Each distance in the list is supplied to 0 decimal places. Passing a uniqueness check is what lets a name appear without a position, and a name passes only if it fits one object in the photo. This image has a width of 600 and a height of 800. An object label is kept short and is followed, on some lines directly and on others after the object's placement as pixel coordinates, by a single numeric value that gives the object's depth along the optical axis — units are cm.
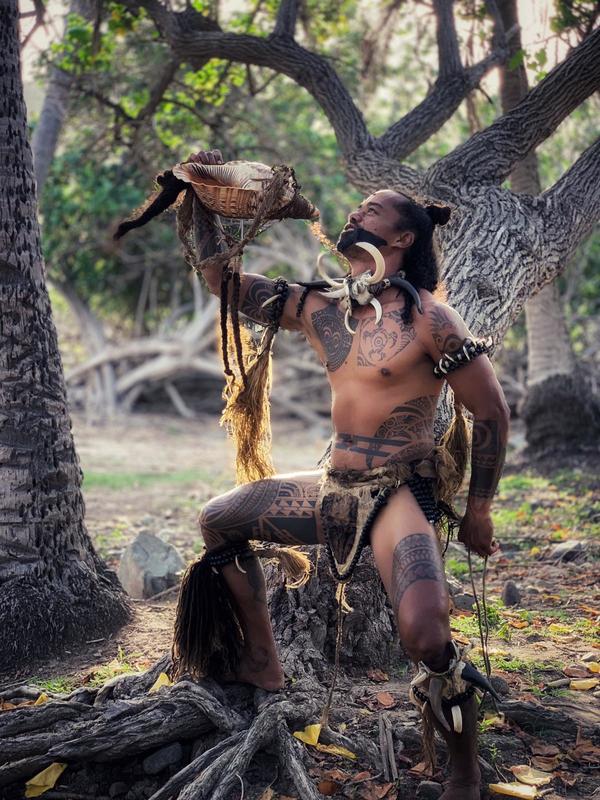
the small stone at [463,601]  486
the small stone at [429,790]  296
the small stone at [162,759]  310
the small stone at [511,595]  497
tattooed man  286
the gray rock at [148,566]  518
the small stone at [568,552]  589
